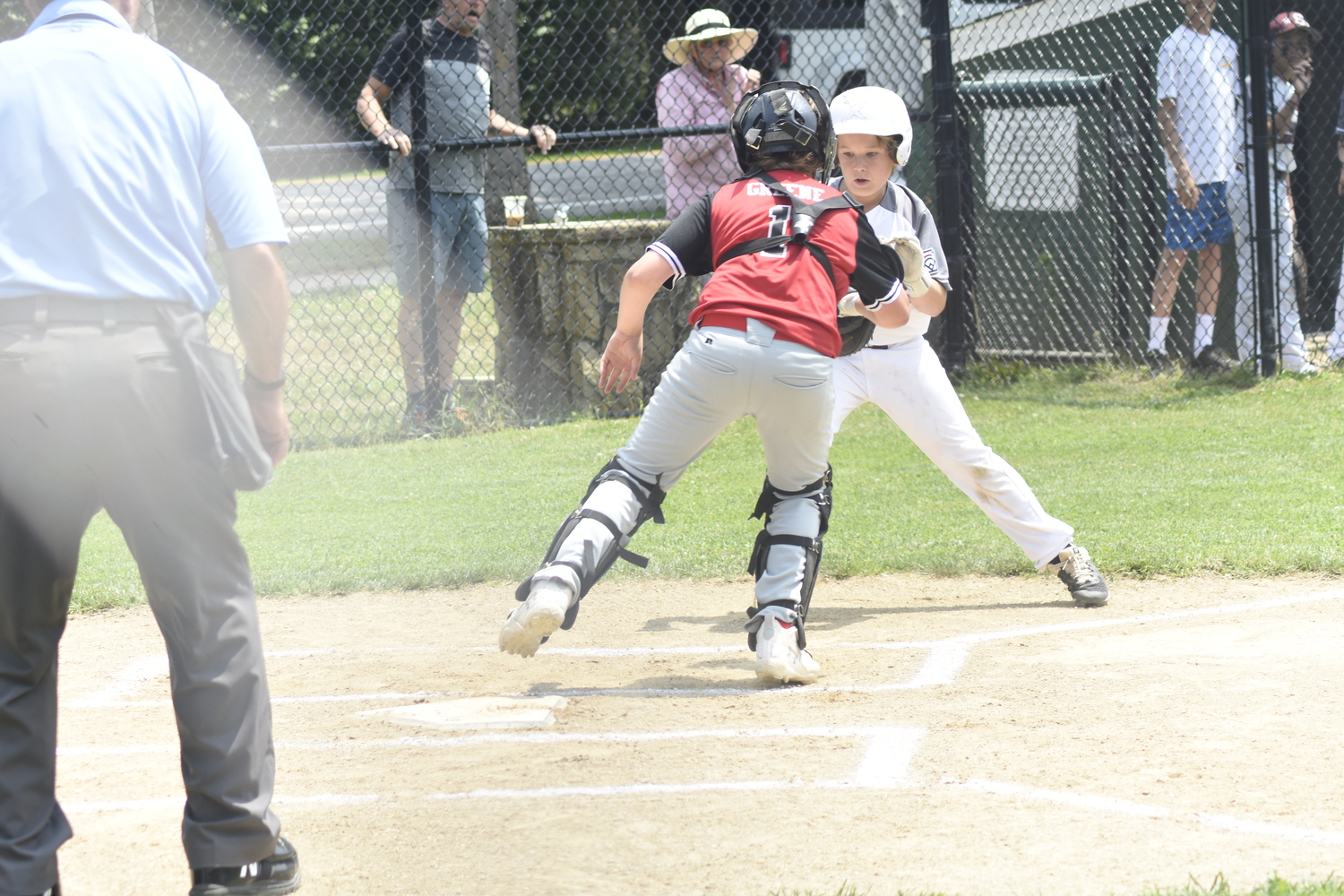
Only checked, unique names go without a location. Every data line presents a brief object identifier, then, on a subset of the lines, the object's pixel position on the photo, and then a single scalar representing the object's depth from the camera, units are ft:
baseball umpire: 16.74
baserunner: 32.17
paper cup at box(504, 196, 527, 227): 58.70
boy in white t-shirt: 57.98
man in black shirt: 53.42
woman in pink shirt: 56.39
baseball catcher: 25.95
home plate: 25.50
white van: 91.56
